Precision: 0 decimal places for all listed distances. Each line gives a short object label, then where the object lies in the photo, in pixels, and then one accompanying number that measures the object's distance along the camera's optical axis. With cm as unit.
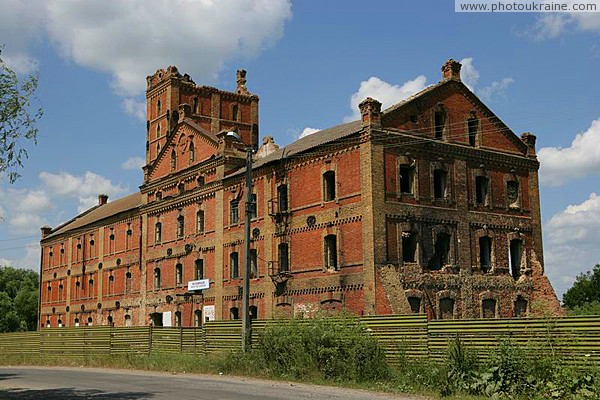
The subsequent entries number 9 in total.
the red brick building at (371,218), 2958
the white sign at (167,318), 4217
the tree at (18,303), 6819
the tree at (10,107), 1471
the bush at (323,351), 1930
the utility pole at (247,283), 2376
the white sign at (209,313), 3828
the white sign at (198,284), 3916
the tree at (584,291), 6888
